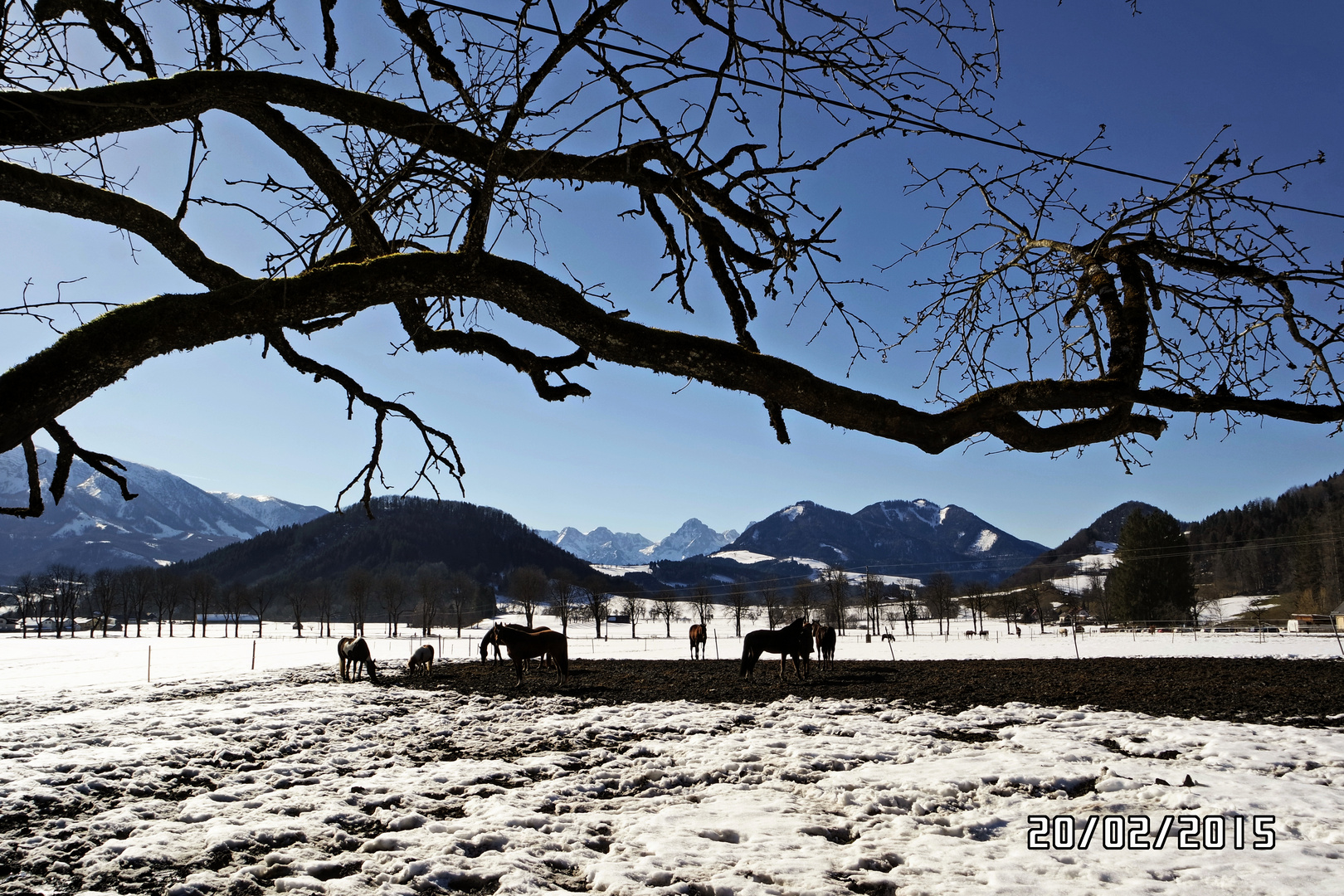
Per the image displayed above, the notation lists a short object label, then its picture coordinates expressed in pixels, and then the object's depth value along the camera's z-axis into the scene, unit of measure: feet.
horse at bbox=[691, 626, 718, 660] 86.02
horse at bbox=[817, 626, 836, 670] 61.52
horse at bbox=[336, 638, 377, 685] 55.72
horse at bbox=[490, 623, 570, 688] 47.65
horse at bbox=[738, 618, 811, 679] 48.49
